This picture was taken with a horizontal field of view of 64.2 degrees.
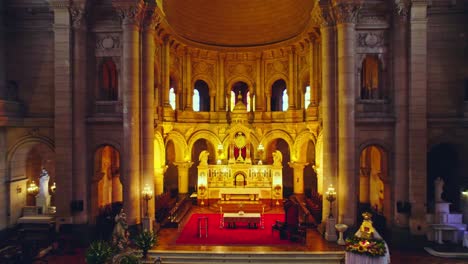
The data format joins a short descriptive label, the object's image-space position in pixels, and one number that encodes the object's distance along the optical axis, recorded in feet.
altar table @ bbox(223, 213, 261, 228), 75.85
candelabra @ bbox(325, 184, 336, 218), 68.23
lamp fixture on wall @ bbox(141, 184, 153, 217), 70.49
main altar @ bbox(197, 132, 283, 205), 99.55
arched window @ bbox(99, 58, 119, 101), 81.61
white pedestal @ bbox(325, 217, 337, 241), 67.87
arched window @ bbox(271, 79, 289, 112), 124.88
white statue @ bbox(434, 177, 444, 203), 68.13
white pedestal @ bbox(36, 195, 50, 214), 78.84
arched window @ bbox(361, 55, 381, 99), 84.64
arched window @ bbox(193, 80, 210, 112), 126.76
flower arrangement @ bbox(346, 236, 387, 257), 51.65
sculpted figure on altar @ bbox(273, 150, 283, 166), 100.68
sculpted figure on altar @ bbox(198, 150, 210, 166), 101.27
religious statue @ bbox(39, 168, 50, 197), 79.15
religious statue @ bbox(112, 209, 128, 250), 55.47
